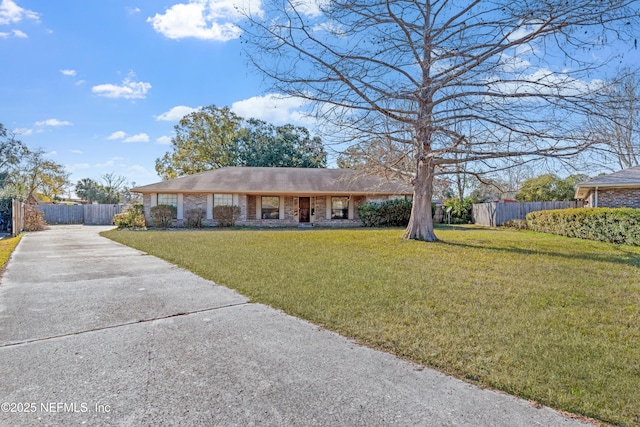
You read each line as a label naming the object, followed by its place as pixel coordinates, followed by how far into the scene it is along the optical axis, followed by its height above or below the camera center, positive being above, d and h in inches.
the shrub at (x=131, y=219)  753.6 -23.5
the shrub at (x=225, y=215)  800.3 -15.0
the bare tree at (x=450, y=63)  329.4 +154.4
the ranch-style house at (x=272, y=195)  796.0 +33.3
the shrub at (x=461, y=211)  976.3 -4.7
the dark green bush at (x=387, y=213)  813.9 -9.4
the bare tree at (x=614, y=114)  323.3 +95.4
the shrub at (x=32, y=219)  685.3 -22.8
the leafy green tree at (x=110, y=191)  1584.6 +80.5
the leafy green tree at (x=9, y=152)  1193.2 +196.0
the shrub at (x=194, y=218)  786.8 -21.8
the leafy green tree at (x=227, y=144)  1282.0 +239.0
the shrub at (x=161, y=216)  764.6 -17.0
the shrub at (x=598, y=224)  450.0 -20.4
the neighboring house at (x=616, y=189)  577.7 +36.8
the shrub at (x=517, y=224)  748.2 -31.7
